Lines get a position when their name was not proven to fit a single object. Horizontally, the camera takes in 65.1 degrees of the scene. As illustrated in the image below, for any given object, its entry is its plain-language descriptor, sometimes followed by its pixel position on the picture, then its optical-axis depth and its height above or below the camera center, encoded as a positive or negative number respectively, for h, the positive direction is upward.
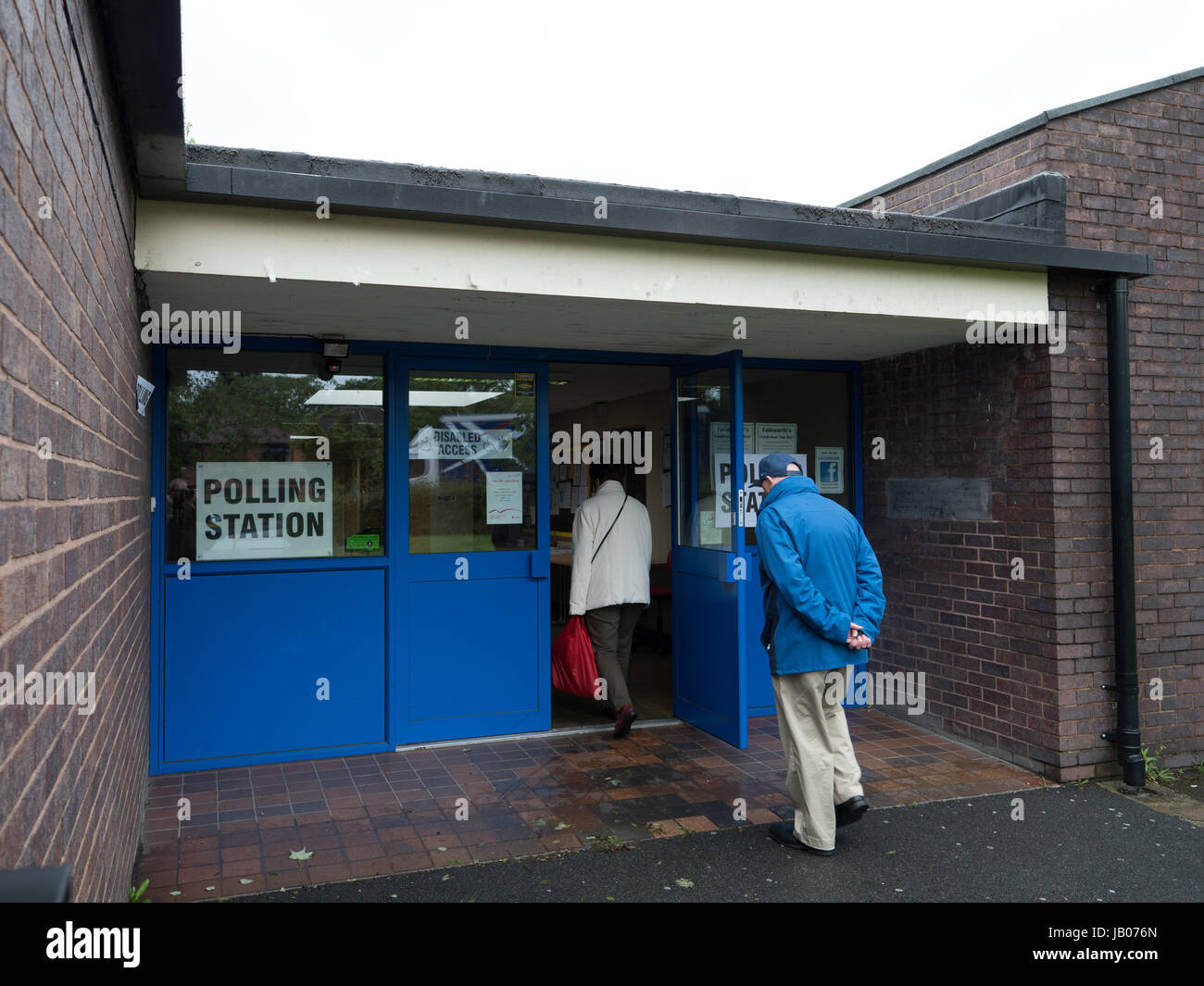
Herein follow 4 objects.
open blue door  5.78 -0.26
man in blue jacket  4.12 -0.57
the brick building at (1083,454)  5.12 +0.30
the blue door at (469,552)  5.72 -0.25
